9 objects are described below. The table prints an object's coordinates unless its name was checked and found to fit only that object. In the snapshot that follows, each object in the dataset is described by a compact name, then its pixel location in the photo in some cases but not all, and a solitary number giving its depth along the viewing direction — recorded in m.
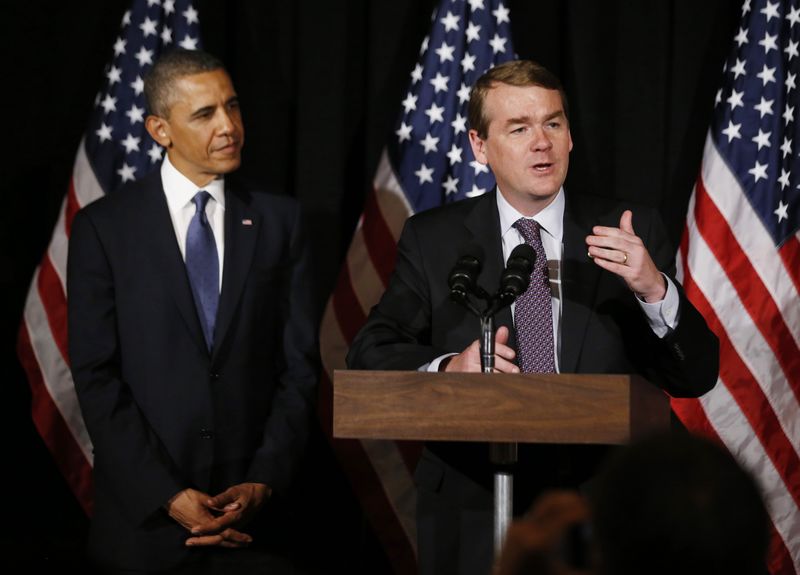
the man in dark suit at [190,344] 6.46
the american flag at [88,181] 8.34
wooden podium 4.34
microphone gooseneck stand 4.68
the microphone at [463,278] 4.90
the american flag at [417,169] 8.38
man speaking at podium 5.25
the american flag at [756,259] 7.72
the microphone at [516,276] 4.79
